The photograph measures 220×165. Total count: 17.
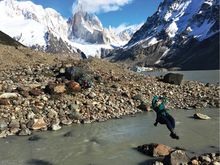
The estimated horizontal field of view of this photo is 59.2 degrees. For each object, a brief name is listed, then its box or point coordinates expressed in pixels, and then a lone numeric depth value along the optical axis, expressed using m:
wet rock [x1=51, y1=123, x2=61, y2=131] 14.03
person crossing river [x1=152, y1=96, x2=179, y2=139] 10.63
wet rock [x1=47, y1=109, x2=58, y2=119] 15.21
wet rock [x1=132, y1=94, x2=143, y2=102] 18.82
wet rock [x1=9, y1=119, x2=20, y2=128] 13.86
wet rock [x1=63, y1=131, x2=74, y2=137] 13.15
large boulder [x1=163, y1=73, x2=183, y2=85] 23.32
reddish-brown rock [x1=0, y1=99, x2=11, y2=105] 15.38
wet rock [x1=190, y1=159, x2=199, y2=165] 9.54
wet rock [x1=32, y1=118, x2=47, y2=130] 14.11
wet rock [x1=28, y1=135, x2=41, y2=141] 12.66
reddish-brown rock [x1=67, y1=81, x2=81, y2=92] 18.11
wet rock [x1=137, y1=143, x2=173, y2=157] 10.52
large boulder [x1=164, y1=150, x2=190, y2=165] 9.48
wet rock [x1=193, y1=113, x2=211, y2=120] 15.80
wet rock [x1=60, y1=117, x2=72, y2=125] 14.90
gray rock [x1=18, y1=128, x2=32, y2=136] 13.27
